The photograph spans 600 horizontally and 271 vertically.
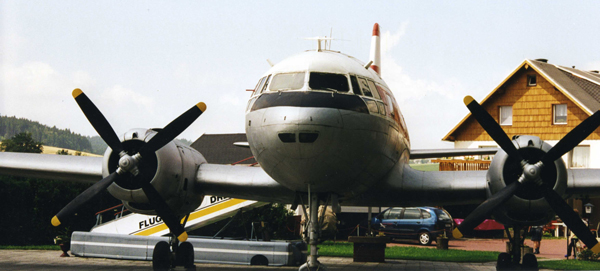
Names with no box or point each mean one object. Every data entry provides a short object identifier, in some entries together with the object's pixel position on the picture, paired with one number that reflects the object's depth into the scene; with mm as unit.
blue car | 27672
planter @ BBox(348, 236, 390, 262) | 16719
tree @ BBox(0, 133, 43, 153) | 49934
